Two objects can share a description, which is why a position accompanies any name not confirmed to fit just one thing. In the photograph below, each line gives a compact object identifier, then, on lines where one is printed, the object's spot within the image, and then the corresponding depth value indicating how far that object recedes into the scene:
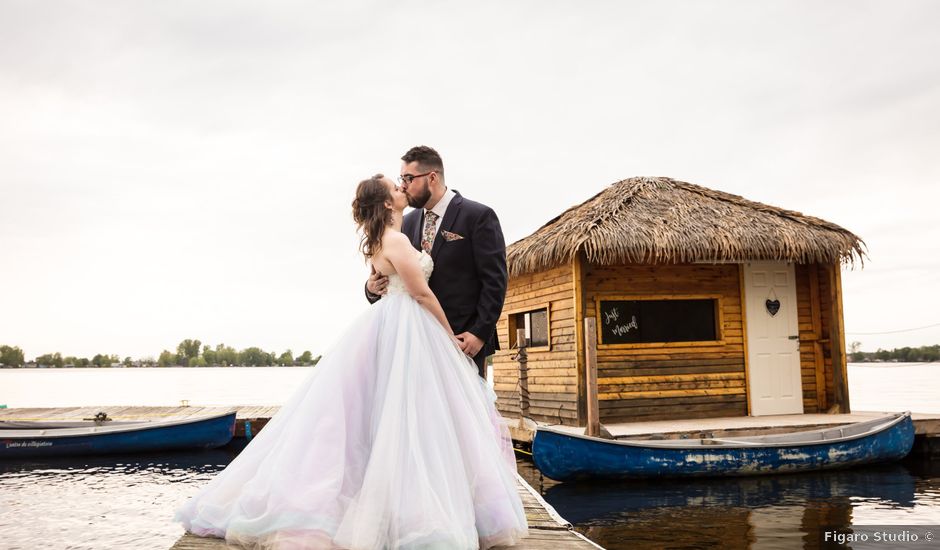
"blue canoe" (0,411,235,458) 13.46
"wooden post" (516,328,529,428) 11.70
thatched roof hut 11.75
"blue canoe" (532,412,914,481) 9.20
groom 3.52
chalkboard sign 12.26
